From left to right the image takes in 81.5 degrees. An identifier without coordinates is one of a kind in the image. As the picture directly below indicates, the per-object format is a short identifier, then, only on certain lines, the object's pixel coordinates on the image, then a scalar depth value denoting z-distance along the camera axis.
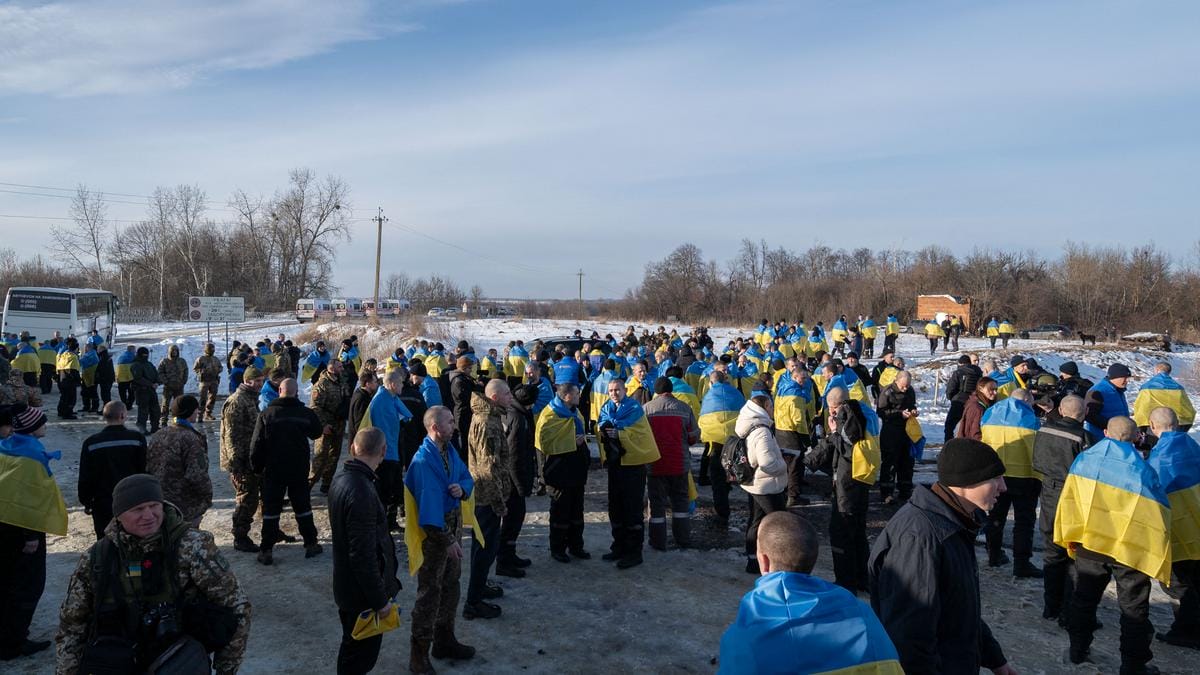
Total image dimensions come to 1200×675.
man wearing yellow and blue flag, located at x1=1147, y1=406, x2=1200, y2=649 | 5.15
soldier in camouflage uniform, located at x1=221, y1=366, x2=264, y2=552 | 7.28
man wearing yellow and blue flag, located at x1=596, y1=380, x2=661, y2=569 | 7.09
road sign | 22.53
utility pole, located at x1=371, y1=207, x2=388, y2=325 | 43.88
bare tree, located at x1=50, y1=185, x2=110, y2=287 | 57.91
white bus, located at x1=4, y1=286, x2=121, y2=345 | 24.66
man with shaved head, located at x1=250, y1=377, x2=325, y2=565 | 7.01
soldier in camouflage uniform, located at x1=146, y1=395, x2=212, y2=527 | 6.09
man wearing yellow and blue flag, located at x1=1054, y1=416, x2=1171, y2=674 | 4.64
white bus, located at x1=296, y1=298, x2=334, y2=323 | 54.00
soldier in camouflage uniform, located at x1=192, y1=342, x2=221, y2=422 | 14.66
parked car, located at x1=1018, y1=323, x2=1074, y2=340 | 41.03
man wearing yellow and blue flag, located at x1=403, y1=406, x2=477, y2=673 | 4.73
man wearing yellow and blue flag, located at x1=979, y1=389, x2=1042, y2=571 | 6.82
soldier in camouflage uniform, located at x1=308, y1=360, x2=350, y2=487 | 9.38
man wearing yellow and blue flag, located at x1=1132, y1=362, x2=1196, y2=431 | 8.78
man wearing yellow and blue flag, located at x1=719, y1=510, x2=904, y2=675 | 2.15
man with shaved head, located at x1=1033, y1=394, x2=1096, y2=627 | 5.83
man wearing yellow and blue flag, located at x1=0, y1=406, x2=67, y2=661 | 5.02
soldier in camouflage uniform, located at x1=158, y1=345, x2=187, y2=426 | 13.90
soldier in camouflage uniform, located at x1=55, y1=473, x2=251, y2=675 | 2.93
